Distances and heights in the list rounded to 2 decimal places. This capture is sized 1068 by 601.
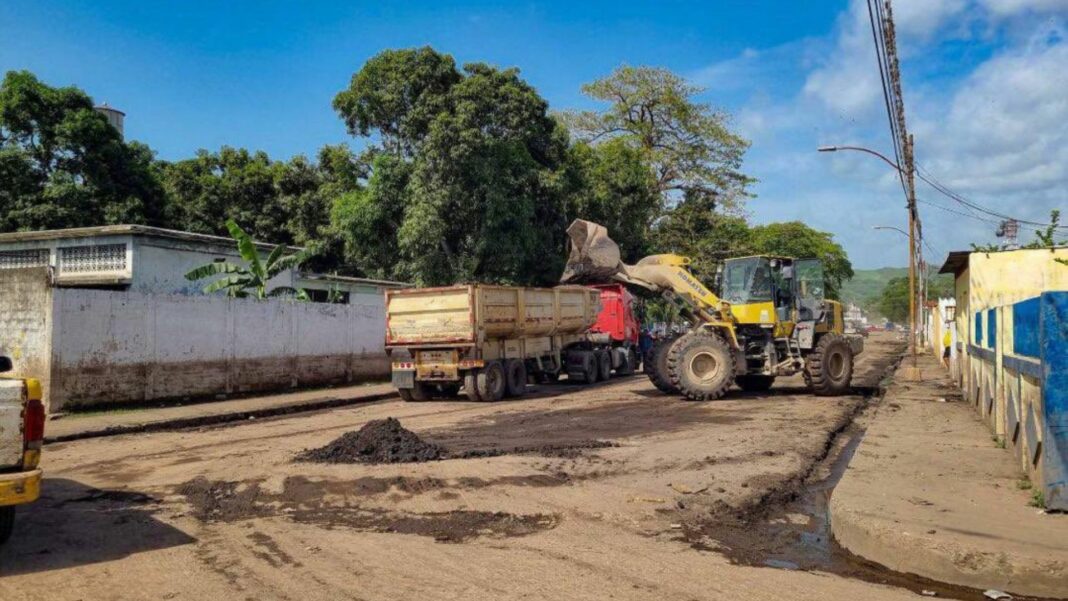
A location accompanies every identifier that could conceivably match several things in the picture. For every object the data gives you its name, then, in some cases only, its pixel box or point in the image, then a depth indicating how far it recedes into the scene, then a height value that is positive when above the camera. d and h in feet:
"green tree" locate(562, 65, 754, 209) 146.72 +36.32
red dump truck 59.72 -0.81
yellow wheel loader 55.67 +0.51
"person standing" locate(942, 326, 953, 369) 90.01 -2.01
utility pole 63.21 +18.45
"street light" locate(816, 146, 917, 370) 87.23 +10.62
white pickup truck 18.49 -2.71
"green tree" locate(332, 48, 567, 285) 82.12 +15.99
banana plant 74.43 +5.25
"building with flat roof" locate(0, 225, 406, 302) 73.36 +6.67
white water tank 132.77 +35.19
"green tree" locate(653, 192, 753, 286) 138.92 +16.37
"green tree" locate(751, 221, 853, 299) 182.57 +19.81
